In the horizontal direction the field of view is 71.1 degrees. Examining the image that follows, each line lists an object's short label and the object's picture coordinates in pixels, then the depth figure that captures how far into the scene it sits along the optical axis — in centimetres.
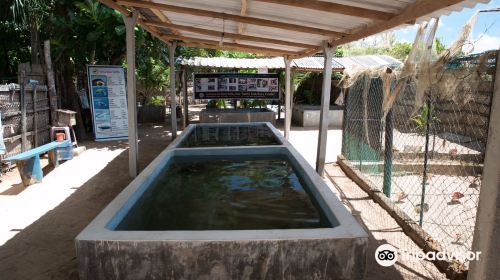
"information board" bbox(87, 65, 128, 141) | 1013
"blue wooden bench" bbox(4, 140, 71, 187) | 599
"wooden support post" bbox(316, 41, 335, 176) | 638
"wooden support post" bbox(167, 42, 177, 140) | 1029
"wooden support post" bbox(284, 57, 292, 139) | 1000
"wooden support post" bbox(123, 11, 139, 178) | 602
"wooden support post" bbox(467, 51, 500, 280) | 211
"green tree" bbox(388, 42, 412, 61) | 2352
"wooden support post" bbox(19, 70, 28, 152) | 748
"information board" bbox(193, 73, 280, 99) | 1251
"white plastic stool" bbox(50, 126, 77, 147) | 812
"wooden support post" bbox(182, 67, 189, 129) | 1220
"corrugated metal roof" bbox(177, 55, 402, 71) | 1322
